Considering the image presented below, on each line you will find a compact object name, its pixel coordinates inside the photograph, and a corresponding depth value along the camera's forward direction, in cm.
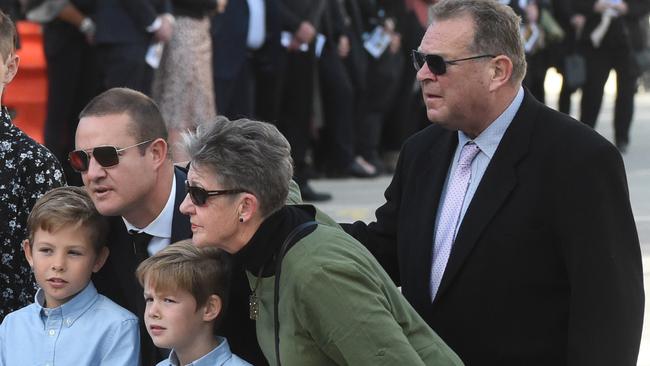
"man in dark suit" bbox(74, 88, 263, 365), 794
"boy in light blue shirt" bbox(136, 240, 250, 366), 754
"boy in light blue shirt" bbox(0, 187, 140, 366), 803
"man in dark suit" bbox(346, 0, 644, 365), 745
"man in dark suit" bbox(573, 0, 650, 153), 2721
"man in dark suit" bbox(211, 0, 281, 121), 1871
